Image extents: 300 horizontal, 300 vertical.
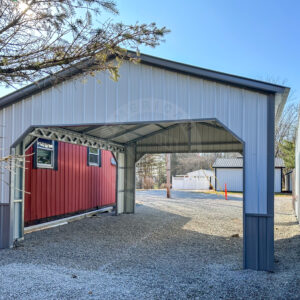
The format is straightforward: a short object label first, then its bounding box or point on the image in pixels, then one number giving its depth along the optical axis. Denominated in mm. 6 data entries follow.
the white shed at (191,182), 32781
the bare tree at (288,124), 32188
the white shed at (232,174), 27298
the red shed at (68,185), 9688
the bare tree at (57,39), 3369
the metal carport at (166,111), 5879
